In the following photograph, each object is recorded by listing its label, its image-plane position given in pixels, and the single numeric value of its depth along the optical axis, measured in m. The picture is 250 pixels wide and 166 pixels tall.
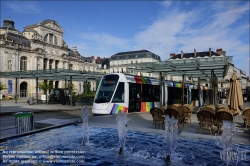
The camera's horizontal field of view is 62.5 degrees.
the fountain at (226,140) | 5.88
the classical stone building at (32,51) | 41.44
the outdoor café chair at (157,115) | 9.06
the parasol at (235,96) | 10.23
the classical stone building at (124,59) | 76.21
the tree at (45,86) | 32.25
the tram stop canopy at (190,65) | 13.06
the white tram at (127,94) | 13.34
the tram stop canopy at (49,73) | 20.84
